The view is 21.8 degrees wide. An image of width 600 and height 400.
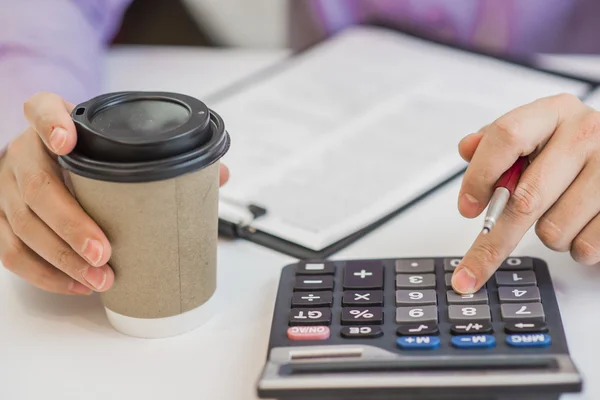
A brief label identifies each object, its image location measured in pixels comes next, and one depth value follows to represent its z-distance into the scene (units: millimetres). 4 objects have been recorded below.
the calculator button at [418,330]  794
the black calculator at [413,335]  760
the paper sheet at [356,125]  961
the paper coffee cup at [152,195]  779
